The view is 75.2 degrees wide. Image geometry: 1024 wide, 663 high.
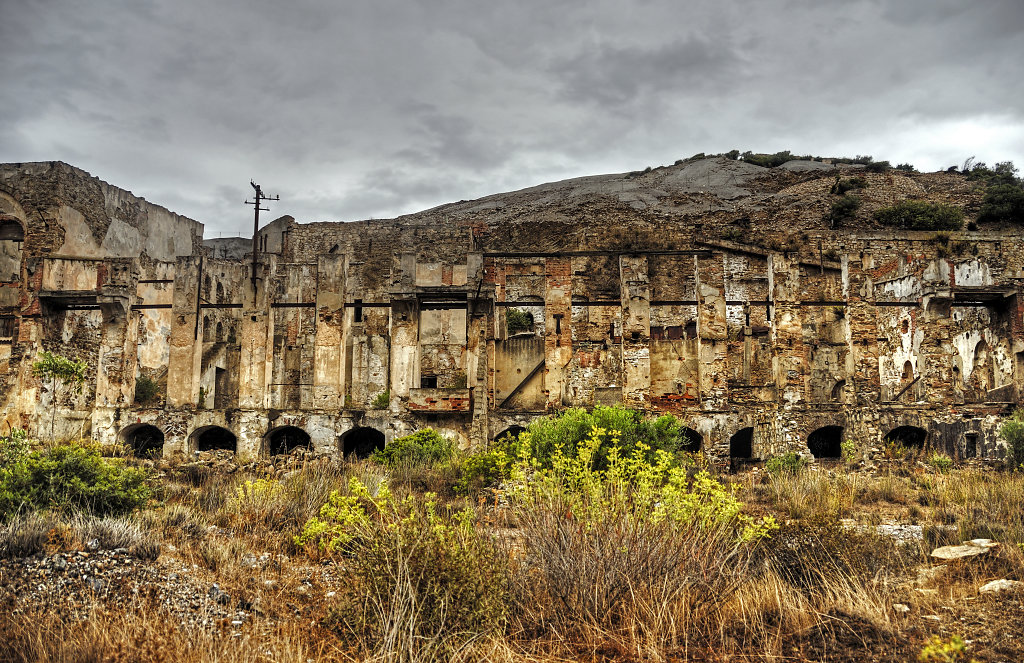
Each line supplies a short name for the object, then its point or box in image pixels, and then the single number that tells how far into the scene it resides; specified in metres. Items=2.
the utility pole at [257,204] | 34.71
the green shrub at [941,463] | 16.09
